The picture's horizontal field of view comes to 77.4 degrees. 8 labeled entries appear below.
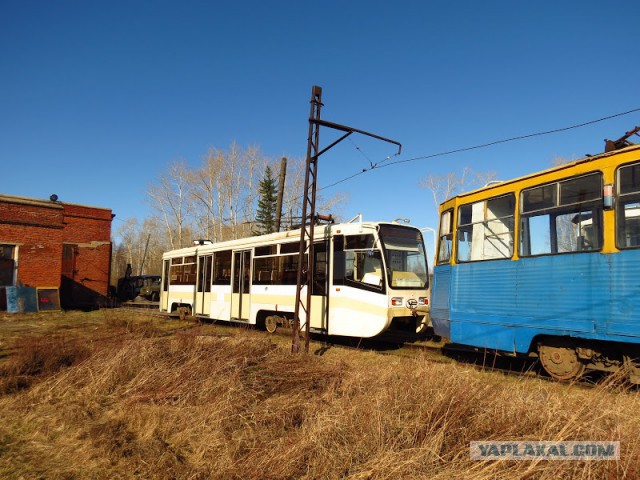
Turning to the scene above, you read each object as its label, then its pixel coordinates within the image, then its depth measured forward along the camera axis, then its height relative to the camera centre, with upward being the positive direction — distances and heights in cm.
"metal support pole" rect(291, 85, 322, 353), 868 +168
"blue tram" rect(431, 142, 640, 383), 573 +21
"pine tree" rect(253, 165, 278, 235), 4047 +776
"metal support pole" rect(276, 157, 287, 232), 2070 +489
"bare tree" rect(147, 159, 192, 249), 3909 +515
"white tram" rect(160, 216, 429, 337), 974 -9
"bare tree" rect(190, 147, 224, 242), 3803 +700
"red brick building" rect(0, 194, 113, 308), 2042 +134
